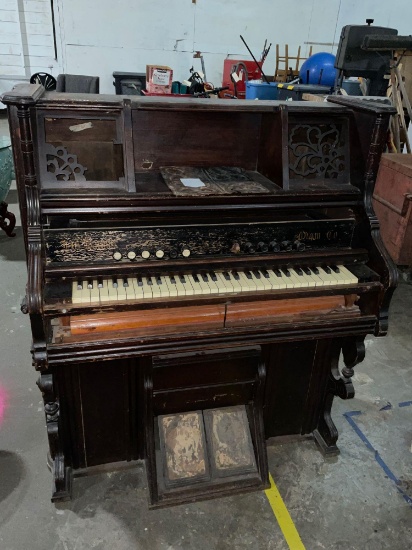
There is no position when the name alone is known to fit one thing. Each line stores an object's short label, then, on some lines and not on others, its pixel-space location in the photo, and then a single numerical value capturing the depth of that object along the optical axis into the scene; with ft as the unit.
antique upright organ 5.53
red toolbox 29.94
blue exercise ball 23.86
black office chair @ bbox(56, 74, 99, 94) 21.11
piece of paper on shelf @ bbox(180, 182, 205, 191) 6.14
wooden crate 13.30
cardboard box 22.97
